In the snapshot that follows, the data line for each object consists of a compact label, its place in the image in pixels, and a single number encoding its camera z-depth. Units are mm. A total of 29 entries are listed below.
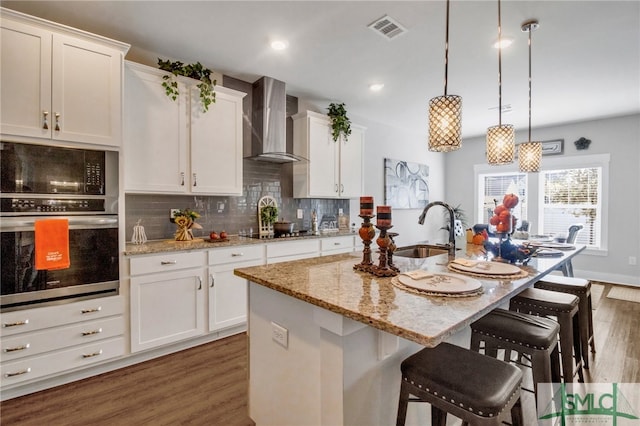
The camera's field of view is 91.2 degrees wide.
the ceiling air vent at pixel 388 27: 2418
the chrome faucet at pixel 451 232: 2045
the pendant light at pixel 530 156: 2975
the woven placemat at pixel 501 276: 1533
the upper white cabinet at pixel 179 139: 2680
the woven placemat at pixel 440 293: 1224
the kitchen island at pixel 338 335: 1060
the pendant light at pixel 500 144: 2420
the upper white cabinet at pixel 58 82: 2018
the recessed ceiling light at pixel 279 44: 2729
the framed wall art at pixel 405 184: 5539
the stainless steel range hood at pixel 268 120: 3511
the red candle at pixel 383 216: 1484
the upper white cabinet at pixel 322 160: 3943
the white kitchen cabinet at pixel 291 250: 3274
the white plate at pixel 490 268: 1560
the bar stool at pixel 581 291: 2270
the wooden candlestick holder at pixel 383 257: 1513
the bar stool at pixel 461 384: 1042
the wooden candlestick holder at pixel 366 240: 1538
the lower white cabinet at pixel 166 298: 2463
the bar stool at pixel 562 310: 1822
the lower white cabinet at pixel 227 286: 2869
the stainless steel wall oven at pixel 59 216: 2016
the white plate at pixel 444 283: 1250
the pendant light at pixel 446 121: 1717
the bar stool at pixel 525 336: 1524
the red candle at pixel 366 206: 1546
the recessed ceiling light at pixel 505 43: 2703
